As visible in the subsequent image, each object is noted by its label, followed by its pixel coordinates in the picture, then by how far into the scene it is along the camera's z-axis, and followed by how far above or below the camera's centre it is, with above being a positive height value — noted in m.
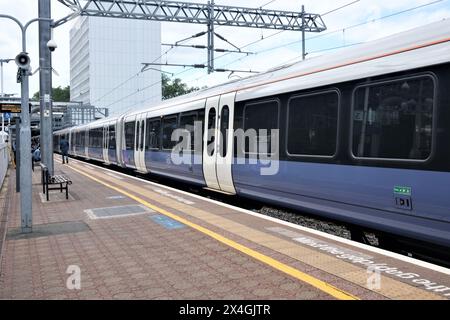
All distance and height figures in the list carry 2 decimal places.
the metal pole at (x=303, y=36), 20.74 +4.55
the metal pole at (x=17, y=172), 10.76 -0.81
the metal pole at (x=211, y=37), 20.52 +4.29
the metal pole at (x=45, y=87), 15.12 +1.61
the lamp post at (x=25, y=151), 7.67 -0.20
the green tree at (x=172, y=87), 101.81 +10.72
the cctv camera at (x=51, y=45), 14.28 +2.74
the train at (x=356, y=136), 5.38 +0.03
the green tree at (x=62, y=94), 137.38 +12.55
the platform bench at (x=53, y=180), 11.67 -1.05
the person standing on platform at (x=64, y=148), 28.59 -0.58
